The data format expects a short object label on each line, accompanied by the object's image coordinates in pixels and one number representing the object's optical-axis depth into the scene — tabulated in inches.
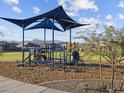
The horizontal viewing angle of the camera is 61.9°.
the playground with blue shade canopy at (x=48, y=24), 250.1
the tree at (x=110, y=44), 133.1
